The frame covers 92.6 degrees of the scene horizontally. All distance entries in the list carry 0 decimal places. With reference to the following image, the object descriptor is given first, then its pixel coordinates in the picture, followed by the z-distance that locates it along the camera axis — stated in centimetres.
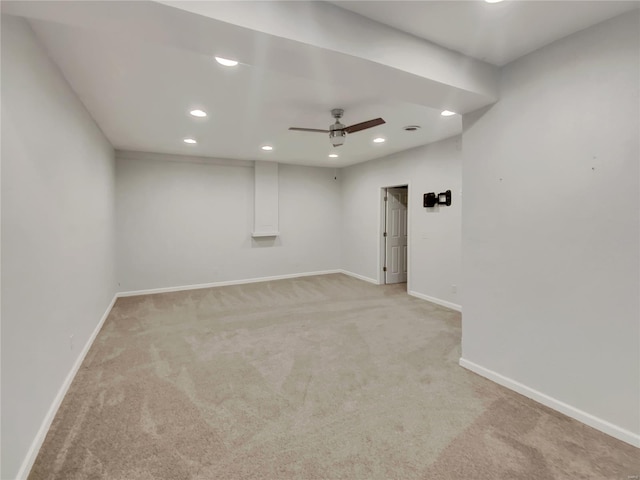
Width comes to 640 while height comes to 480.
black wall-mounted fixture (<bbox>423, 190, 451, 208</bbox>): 474
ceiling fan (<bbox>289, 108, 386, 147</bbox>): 332
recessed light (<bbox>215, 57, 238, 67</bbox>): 230
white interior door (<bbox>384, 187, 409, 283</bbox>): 632
